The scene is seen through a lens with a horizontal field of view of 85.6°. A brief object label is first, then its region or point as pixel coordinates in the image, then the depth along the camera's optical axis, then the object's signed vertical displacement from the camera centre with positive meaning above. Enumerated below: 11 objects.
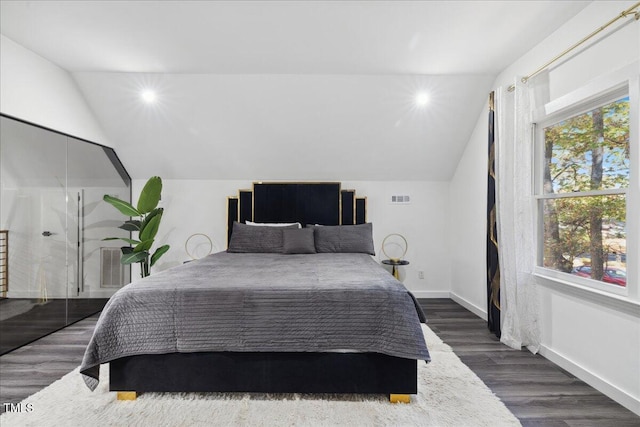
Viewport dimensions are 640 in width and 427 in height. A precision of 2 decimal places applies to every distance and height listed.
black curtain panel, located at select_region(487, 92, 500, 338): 3.23 -0.31
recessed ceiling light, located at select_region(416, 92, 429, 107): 3.87 +1.32
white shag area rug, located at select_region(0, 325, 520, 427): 1.87 -1.11
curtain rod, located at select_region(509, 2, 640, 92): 2.00 +1.18
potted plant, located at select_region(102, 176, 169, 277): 4.07 -0.05
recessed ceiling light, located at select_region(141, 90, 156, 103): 3.83 +1.36
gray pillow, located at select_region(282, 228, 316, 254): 3.91 -0.30
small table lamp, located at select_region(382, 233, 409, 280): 4.76 -0.41
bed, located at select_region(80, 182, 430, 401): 2.02 -0.72
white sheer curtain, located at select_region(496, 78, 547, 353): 2.88 -0.18
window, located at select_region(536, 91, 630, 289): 2.26 +0.18
